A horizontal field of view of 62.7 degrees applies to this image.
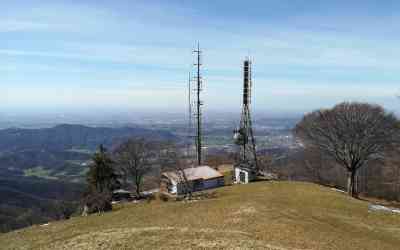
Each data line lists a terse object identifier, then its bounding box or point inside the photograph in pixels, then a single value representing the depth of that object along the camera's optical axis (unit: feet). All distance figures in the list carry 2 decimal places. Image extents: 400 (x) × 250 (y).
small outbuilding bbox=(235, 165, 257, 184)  161.00
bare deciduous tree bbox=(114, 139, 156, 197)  179.63
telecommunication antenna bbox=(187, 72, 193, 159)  196.52
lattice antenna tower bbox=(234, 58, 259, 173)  172.14
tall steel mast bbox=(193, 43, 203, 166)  189.62
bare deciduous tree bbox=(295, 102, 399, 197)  134.10
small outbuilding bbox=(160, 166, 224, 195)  155.53
